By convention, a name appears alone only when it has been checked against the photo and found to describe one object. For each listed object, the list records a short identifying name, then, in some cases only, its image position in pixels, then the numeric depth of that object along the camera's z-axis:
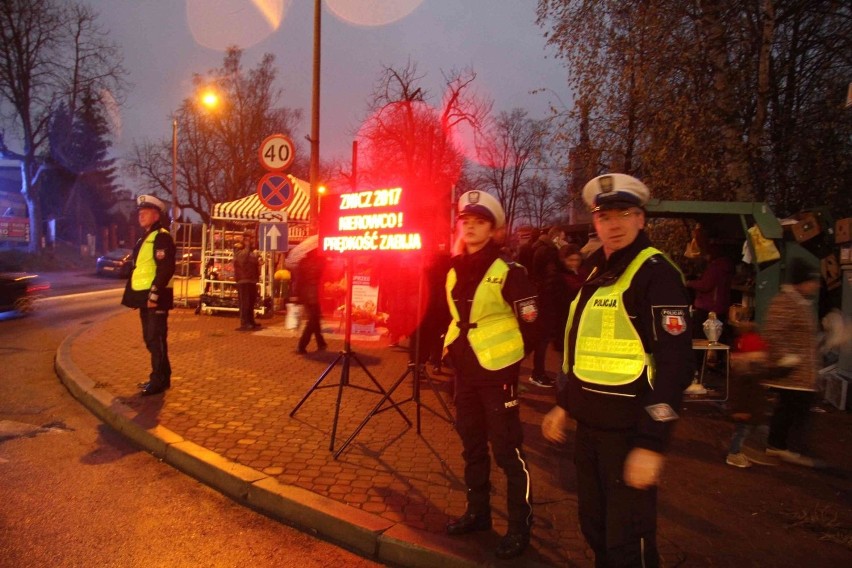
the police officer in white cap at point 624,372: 2.29
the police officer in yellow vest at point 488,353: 3.25
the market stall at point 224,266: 14.02
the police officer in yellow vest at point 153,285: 6.36
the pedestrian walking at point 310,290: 8.87
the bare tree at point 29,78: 30.78
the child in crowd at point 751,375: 4.45
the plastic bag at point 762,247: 6.71
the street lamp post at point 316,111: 12.82
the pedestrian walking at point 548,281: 6.93
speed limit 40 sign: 9.88
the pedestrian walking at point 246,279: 11.84
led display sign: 4.51
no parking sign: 9.80
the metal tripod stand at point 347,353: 5.22
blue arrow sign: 11.12
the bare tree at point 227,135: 39.72
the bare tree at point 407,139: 28.56
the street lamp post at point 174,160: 35.13
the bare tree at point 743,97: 9.84
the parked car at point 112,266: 31.53
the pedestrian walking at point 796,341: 4.48
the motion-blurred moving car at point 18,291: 12.83
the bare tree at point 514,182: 42.25
